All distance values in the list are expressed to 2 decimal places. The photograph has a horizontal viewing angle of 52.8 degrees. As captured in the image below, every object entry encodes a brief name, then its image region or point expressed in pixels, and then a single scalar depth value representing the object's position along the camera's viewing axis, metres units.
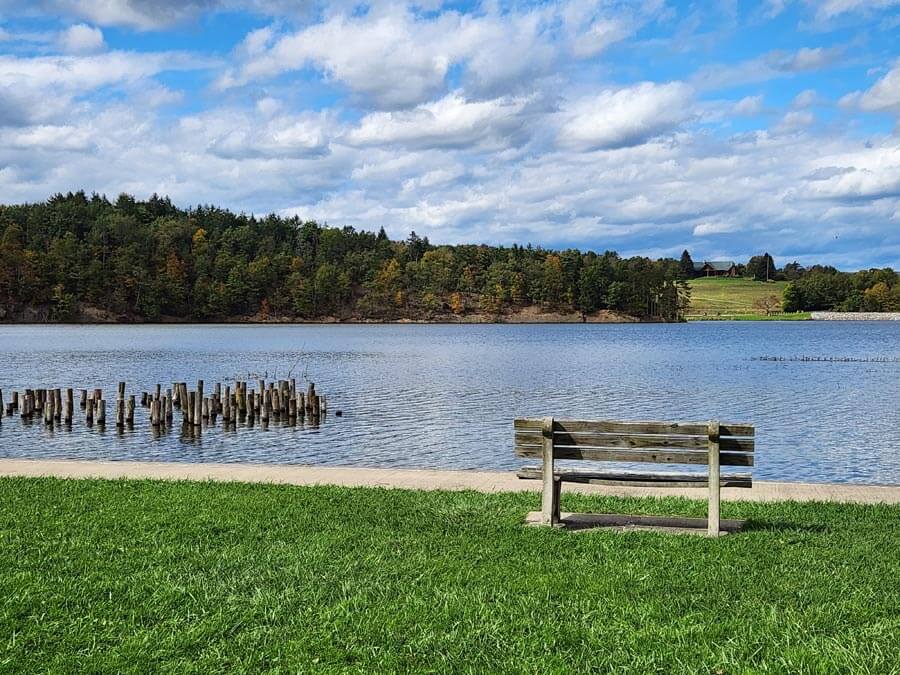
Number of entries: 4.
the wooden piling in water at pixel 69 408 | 28.86
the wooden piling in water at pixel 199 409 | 27.23
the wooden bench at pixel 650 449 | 9.01
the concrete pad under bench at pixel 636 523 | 9.22
